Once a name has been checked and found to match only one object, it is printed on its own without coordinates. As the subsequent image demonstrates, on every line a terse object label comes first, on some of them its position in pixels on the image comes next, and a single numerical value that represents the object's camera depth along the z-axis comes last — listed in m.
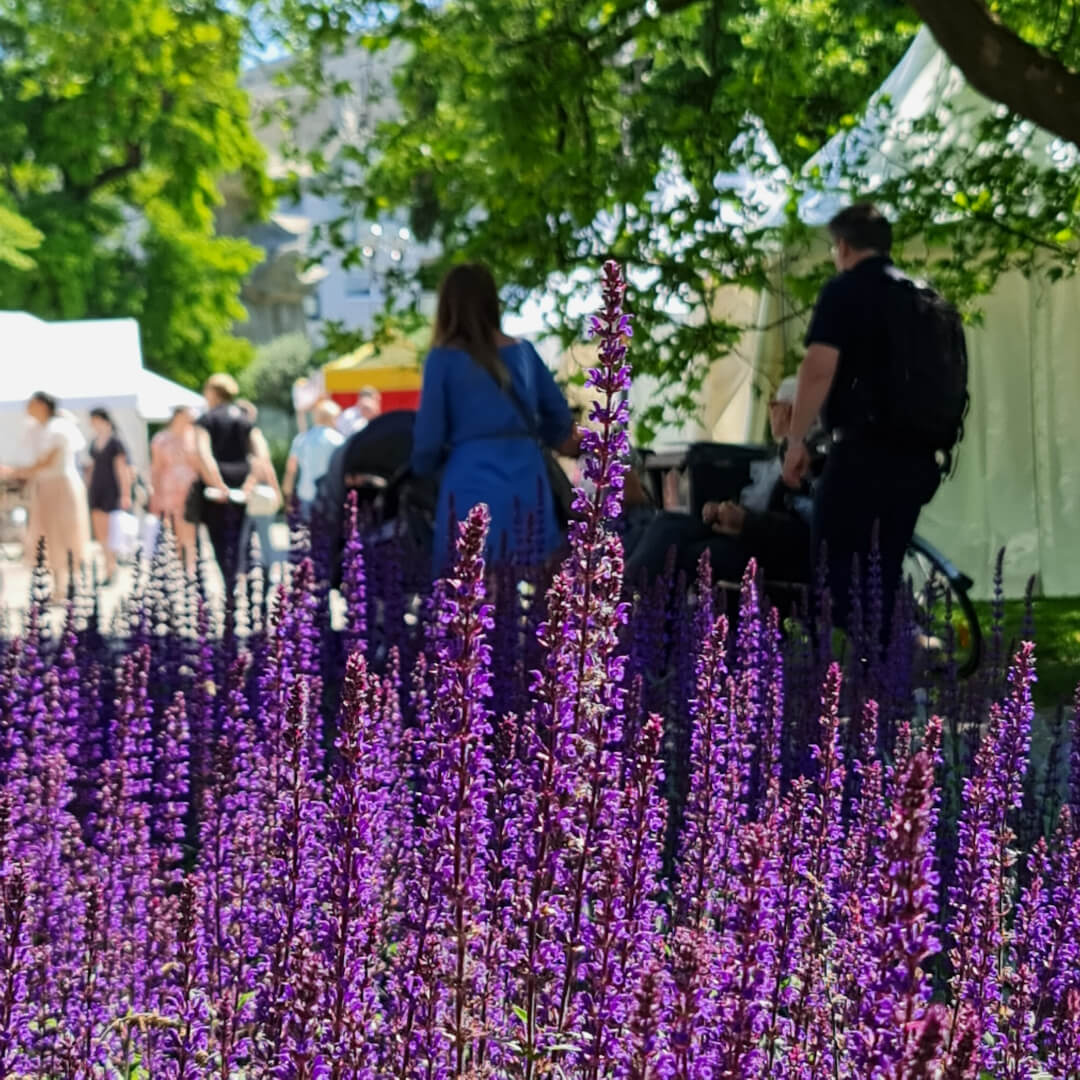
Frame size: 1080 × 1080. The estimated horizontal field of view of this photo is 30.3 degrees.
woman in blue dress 7.73
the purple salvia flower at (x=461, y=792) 2.47
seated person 9.71
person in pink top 16.48
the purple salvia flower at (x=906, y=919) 1.79
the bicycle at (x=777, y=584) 10.09
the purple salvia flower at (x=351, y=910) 2.41
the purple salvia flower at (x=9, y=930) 2.57
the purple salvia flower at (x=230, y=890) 3.73
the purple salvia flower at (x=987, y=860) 3.07
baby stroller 9.85
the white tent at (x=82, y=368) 26.61
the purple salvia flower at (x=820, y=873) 3.06
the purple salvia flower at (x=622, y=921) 2.55
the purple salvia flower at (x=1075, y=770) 4.03
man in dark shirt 7.66
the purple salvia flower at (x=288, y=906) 2.62
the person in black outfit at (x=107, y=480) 19.92
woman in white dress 18.06
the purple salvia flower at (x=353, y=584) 6.29
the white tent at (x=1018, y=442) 17.86
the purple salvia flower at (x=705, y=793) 3.21
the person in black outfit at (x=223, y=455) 15.41
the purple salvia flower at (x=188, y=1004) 2.48
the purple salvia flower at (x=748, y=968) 2.13
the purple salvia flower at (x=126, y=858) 4.09
